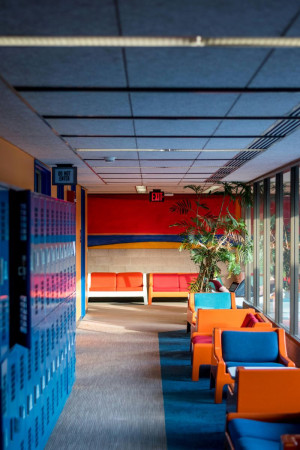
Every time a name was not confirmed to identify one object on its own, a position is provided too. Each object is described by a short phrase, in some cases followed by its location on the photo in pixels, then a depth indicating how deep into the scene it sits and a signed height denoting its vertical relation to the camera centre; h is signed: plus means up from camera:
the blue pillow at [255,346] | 6.03 -1.58
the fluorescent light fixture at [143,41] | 2.54 +1.03
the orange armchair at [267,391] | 4.41 -1.60
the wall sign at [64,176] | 7.62 +0.83
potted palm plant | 10.34 -0.44
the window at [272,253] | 9.43 -0.58
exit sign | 12.63 +0.82
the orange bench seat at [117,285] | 14.22 -1.83
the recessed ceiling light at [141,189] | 12.86 +1.08
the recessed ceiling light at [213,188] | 13.02 +1.09
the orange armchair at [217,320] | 7.40 -1.57
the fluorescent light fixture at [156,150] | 6.35 +1.06
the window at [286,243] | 8.06 -0.33
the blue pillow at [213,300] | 9.34 -1.52
